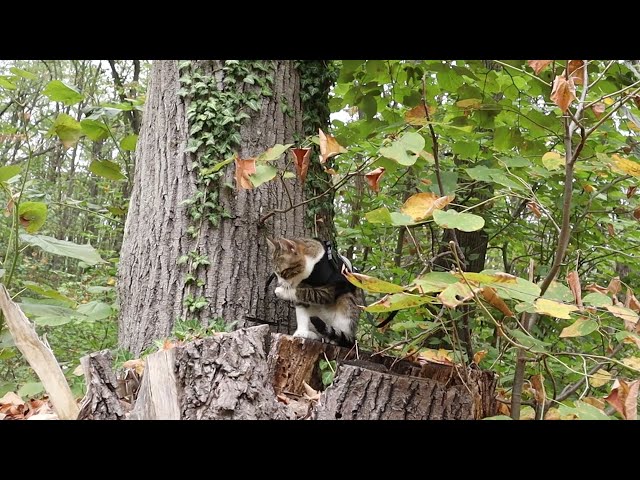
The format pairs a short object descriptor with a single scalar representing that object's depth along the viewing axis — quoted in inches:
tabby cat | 116.3
